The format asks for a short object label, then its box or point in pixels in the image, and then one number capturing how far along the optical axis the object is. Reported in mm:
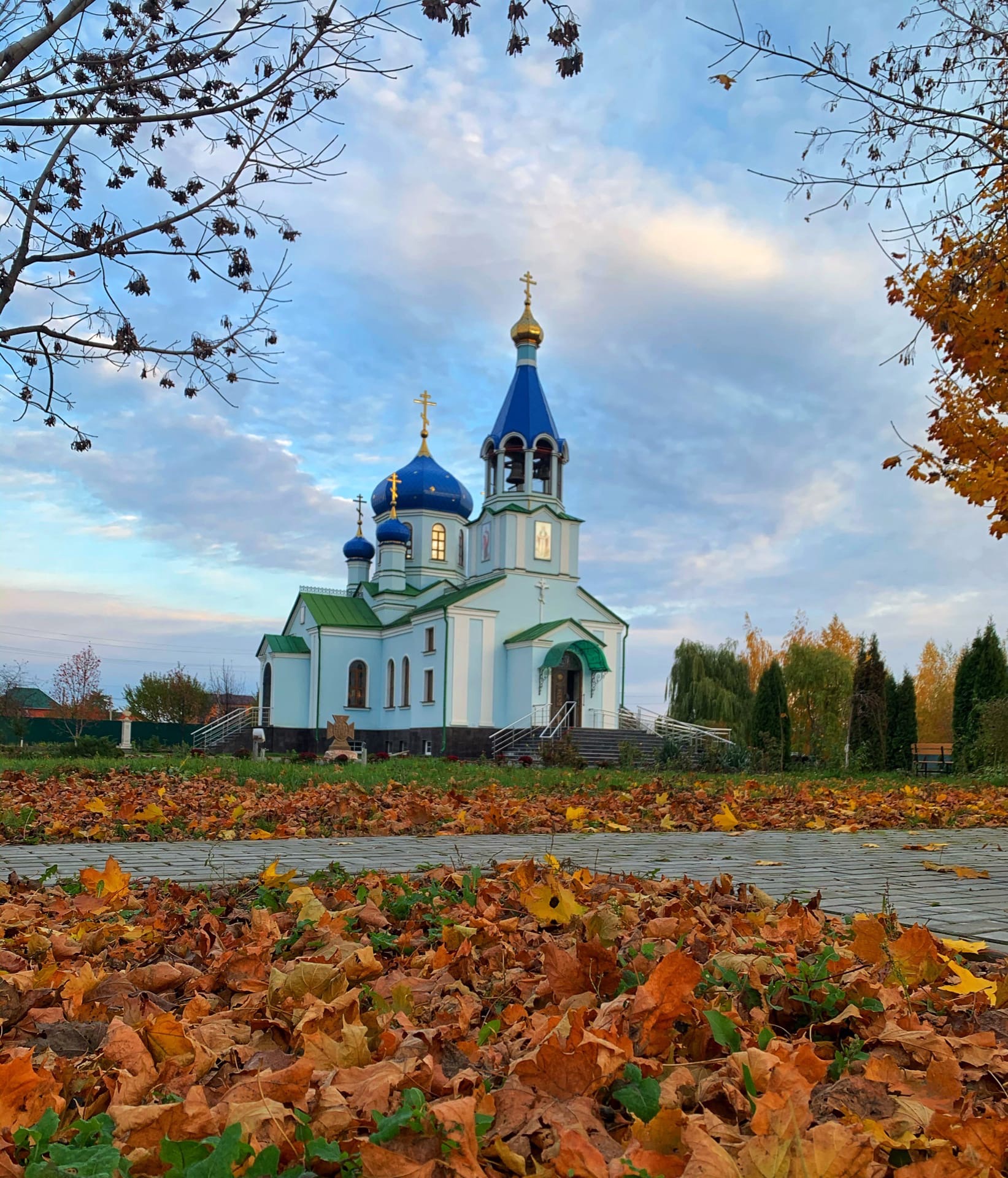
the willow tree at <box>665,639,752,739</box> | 39938
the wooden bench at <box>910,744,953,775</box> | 23500
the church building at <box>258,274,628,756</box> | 35031
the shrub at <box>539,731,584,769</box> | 22281
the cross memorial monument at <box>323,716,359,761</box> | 27719
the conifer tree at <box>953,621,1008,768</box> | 22484
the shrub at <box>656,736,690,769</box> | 23625
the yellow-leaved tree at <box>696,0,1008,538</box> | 4941
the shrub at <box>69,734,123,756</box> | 18641
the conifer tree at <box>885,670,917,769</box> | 24453
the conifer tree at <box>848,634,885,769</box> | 24438
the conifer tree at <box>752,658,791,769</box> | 27922
